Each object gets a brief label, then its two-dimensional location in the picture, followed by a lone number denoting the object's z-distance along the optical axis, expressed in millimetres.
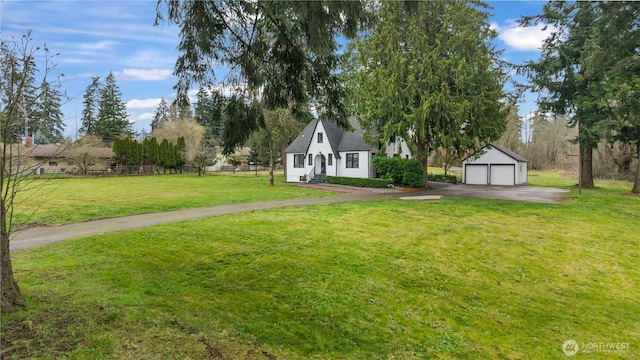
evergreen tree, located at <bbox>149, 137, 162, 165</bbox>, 41812
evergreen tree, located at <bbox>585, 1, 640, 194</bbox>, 14414
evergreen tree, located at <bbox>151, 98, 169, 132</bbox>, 62625
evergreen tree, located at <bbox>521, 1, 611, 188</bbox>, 19844
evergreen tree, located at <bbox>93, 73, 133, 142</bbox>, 47694
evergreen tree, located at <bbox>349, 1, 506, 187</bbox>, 19172
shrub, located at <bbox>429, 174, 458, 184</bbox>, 29419
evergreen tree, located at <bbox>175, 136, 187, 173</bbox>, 43656
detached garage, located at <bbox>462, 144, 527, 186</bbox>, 26859
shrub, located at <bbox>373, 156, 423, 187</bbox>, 22156
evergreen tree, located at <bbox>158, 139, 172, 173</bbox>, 42625
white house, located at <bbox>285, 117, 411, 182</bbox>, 26641
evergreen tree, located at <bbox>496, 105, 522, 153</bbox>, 44500
